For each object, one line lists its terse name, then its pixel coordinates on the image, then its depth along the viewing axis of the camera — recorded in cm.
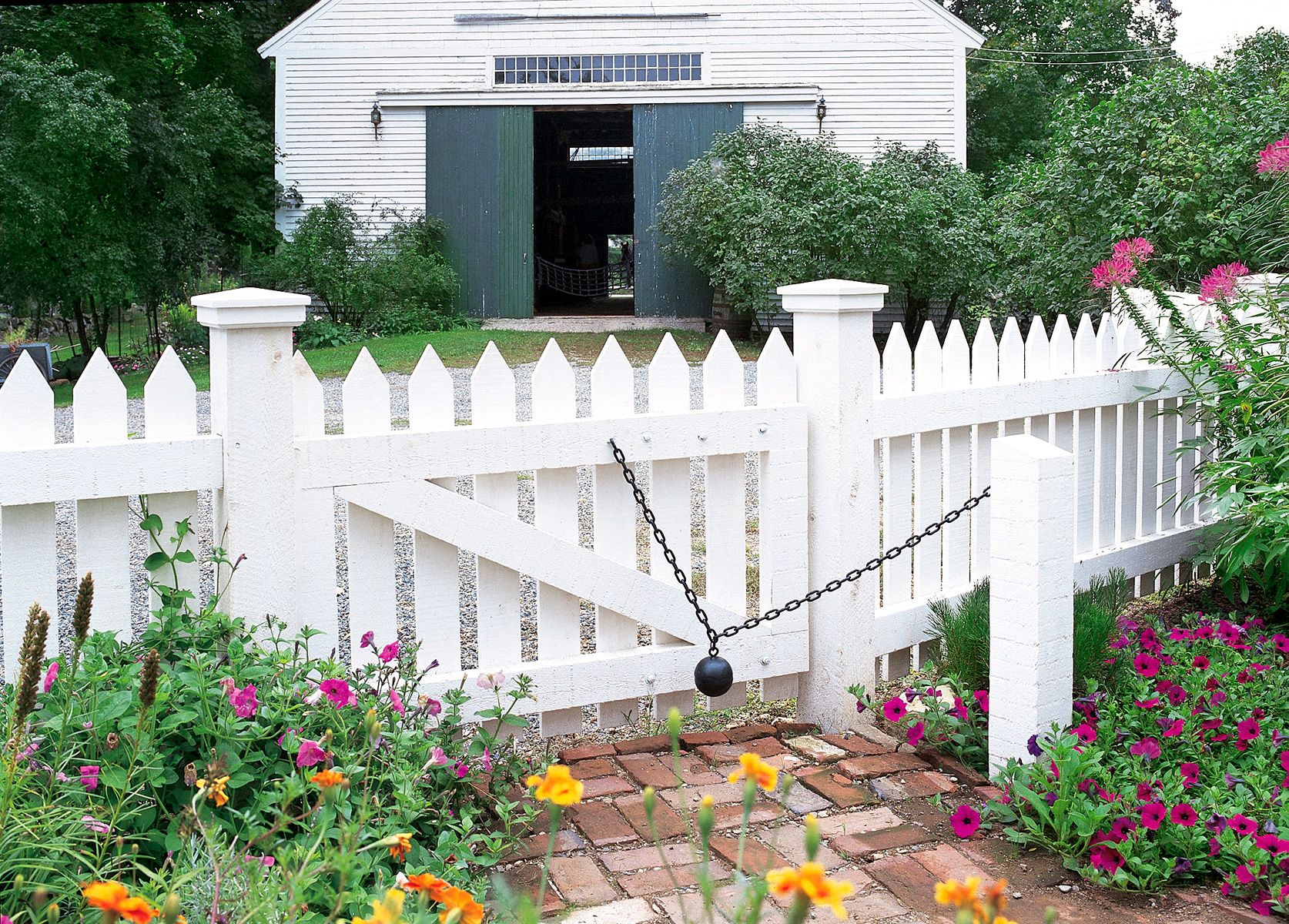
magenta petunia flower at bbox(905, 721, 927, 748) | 321
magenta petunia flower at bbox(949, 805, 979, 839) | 270
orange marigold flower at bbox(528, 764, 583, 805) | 117
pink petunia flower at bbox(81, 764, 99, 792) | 200
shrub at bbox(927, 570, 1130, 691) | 338
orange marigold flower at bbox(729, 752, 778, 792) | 119
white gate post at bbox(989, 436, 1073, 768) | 301
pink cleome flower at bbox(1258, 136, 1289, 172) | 459
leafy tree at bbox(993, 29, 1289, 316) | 655
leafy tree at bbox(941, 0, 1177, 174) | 2706
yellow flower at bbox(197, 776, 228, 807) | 171
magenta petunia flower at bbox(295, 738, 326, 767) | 201
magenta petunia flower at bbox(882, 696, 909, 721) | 320
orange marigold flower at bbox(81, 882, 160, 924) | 103
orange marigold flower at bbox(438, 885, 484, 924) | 121
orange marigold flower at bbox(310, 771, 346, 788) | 140
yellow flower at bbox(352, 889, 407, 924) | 101
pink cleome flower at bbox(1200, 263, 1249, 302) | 450
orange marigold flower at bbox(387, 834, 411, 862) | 141
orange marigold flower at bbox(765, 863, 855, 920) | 98
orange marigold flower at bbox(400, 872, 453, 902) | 128
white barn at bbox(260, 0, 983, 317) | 1714
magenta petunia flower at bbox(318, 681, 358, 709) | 239
